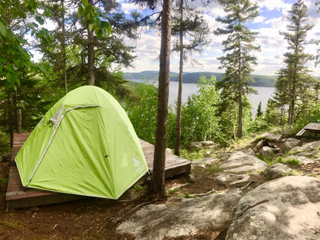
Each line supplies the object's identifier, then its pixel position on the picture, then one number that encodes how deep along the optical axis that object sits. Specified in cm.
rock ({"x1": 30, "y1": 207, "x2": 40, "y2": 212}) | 460
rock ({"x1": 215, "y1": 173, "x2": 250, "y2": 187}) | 613
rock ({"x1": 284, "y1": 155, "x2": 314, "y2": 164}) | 691
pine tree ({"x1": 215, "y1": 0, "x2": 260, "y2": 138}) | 1781
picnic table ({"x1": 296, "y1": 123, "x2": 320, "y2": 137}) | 1033
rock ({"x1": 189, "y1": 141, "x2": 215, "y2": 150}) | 1881
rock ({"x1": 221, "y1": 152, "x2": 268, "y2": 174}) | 749
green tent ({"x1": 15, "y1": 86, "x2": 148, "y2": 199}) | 495
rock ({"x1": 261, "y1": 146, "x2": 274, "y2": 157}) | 1043
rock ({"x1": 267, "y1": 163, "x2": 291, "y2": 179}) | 582
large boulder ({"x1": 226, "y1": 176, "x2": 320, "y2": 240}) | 241
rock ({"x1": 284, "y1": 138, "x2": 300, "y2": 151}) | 1091
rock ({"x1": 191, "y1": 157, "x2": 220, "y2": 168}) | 907
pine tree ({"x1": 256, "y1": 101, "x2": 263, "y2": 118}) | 5162
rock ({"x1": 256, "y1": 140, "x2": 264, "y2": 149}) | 1259
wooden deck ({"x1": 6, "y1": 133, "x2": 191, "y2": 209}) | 454
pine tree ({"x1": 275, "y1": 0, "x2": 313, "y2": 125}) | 2097
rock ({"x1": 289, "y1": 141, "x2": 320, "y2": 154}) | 854
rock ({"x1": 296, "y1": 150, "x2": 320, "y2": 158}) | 745
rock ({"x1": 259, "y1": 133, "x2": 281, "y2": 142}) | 1241
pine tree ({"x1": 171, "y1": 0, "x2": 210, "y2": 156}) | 1180
